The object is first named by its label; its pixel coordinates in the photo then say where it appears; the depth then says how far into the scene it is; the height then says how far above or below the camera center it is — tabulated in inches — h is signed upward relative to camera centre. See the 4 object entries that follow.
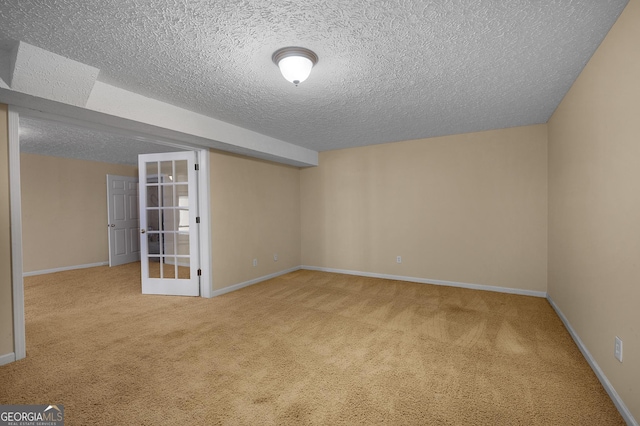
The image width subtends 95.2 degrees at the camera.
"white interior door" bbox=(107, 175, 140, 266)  261.7 -7.2
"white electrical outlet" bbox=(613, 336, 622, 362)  71.3 -35.6
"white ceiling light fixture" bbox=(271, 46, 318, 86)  82.1 +42.9
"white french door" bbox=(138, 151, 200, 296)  167.5 -6.7
